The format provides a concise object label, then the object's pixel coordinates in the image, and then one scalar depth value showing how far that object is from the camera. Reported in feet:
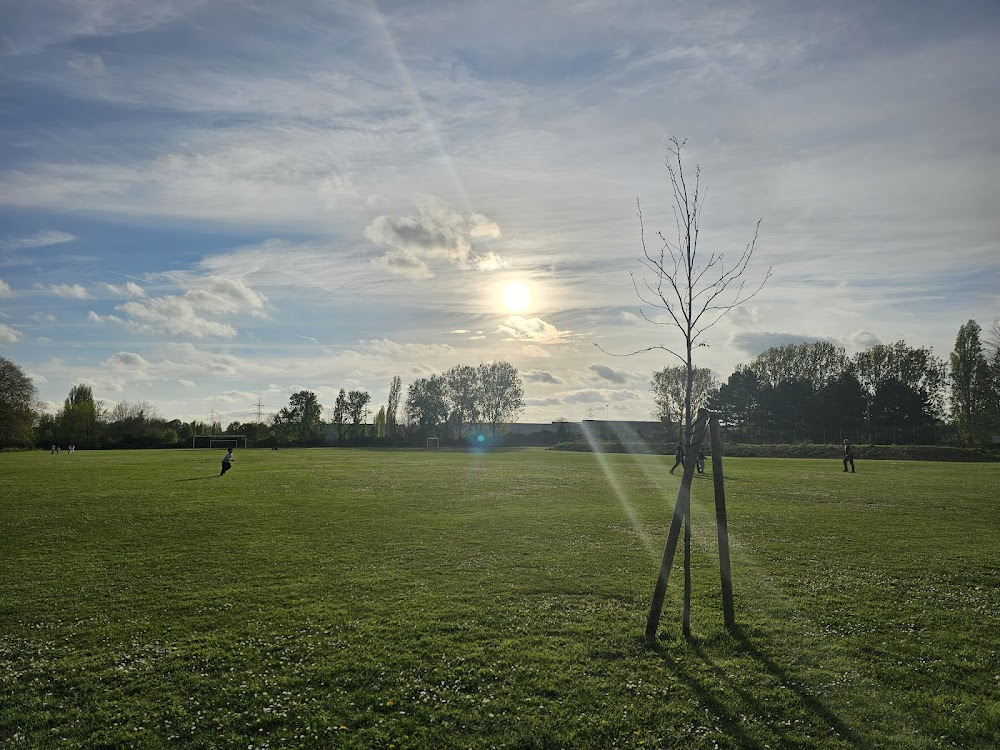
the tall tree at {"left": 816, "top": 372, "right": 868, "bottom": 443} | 318.86
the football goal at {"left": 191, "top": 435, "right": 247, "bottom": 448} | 385.70
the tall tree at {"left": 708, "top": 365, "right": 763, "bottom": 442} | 354.13
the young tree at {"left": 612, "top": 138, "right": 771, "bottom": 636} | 33.14
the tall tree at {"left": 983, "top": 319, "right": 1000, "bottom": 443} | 241.35
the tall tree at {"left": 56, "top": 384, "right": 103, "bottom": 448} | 363.97
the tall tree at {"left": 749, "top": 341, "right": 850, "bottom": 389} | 352.69
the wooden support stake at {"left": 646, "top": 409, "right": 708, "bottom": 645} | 30.78
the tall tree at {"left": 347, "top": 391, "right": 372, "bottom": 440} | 450.71
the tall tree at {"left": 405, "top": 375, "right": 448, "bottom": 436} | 456.45
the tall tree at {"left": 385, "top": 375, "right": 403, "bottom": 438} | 463.42
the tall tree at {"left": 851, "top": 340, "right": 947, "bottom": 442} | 309.01
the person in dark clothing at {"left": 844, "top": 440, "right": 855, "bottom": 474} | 149.94
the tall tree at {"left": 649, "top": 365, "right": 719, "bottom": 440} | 356.38
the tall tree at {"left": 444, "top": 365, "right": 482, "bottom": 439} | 458.50
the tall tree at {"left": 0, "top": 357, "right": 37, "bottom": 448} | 306.55
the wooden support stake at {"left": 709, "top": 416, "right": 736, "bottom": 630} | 31.91
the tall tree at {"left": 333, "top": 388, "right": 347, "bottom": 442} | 451.94
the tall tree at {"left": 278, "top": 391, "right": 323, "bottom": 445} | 424.05
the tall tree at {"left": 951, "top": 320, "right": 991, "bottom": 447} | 264.11
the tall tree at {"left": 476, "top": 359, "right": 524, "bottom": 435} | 461.37
